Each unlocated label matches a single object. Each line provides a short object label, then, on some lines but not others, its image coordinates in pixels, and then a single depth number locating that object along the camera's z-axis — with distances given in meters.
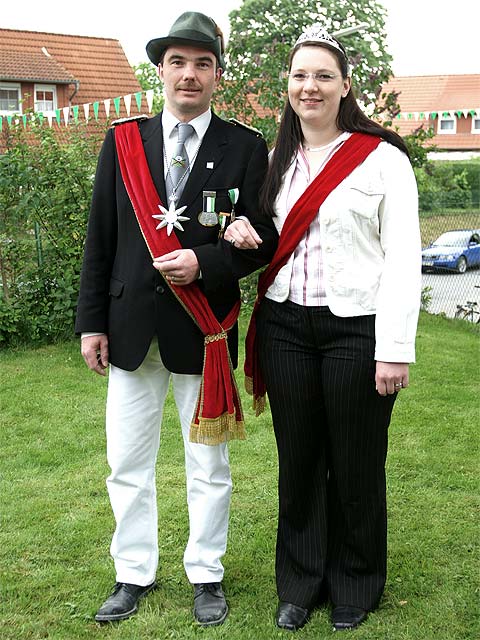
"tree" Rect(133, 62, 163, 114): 34.84
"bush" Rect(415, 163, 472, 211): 10.35
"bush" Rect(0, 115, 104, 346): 7.36
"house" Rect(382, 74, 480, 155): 34.72
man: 2.98
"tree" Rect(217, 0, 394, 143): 9.15
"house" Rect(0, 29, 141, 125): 21.38
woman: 2.85
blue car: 10.32
